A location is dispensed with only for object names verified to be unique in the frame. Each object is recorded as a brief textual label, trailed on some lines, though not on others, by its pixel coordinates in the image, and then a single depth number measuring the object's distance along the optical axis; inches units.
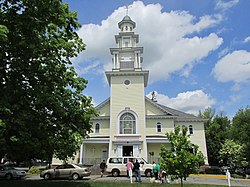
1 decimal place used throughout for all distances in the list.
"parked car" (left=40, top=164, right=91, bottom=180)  834.2
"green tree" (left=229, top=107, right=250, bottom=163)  1277.1
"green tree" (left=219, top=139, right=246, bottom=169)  1581.9
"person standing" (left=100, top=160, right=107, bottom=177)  907.6
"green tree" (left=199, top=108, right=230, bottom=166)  1809.8
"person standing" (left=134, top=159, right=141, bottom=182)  724.3
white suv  921.1
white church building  1312.7
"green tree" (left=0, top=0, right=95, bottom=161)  396.8
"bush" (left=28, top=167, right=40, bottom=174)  1256.1
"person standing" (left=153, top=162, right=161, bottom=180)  762.2
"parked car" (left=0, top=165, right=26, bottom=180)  998.4
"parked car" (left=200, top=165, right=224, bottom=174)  1228.8
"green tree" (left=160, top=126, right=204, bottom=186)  428.3
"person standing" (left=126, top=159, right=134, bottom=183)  768.9
